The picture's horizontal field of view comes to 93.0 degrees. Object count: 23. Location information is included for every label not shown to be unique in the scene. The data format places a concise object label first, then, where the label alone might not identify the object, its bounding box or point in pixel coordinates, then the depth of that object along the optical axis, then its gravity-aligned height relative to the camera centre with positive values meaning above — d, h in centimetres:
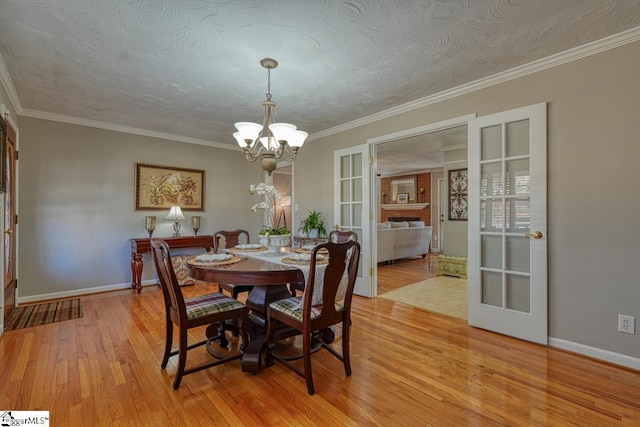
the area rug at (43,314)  302 -110
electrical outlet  216 -77
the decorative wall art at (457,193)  585 +43
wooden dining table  197 -42
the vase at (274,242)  264 -25
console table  421 -55
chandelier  244 +65
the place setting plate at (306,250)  263 -33
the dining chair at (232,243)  290 -35
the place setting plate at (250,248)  286 -33
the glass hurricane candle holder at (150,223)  435 -15
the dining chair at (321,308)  189 -64
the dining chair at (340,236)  294 -22
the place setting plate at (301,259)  217 -34
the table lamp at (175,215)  458 -3
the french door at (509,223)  255 -7
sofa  611 -56
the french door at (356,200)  401 +20
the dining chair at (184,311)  192 -67
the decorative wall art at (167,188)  454 +40
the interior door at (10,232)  310 -22
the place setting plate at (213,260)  213 -35
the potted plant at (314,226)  457 -18
